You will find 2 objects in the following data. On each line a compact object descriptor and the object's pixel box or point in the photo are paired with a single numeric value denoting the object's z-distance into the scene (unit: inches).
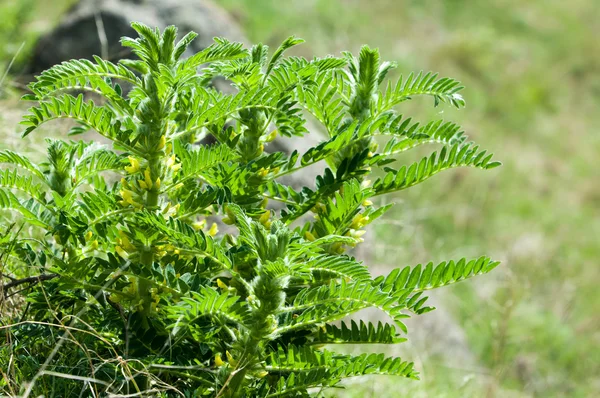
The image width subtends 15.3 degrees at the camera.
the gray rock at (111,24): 186.1
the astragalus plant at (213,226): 95.8
